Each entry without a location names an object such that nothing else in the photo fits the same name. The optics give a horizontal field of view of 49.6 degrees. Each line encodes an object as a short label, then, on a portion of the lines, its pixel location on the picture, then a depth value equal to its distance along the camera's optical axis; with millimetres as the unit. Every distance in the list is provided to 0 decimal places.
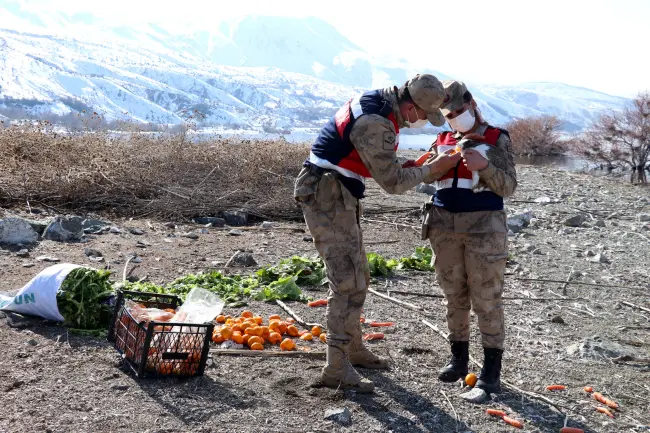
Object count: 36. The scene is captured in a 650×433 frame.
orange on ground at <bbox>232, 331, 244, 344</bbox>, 5602
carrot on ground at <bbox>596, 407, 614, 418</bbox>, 4609
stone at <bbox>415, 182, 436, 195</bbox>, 17814
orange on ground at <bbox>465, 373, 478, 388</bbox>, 4914
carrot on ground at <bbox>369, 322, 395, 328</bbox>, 6445
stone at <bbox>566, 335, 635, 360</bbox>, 5887
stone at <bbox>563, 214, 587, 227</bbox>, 14000
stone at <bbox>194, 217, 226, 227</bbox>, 12390
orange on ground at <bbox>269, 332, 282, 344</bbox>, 5699
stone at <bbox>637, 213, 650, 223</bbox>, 15109
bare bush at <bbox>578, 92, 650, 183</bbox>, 41438
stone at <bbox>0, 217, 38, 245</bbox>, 9156
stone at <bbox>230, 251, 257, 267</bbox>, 9008
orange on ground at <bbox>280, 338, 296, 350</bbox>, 5523
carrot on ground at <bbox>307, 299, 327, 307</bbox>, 7043
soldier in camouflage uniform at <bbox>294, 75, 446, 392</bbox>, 4395
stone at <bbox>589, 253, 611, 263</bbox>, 10258
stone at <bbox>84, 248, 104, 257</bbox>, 9034
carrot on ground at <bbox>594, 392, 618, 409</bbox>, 4754
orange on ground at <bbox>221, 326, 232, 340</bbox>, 5641
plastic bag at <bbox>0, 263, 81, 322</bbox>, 5703
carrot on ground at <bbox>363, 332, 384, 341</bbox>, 6027
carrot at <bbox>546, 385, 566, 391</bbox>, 5031
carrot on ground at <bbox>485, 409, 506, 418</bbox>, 4480
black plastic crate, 4703
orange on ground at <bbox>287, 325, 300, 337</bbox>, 5973
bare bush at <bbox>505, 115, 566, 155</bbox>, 58656
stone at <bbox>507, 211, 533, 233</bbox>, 12857
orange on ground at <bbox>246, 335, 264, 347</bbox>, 5547
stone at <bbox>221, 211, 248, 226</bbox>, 12711
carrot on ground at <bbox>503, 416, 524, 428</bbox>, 4352
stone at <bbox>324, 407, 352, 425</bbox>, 4254
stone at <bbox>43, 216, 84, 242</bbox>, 9828
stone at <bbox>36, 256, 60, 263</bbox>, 8562
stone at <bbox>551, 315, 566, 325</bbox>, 6961
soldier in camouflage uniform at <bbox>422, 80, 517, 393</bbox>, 4656
